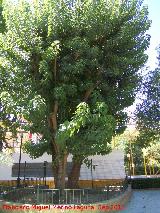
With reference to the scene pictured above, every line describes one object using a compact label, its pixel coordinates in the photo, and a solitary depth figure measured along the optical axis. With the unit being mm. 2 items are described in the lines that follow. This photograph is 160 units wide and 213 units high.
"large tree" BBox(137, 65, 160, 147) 12606
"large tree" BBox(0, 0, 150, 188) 9305
